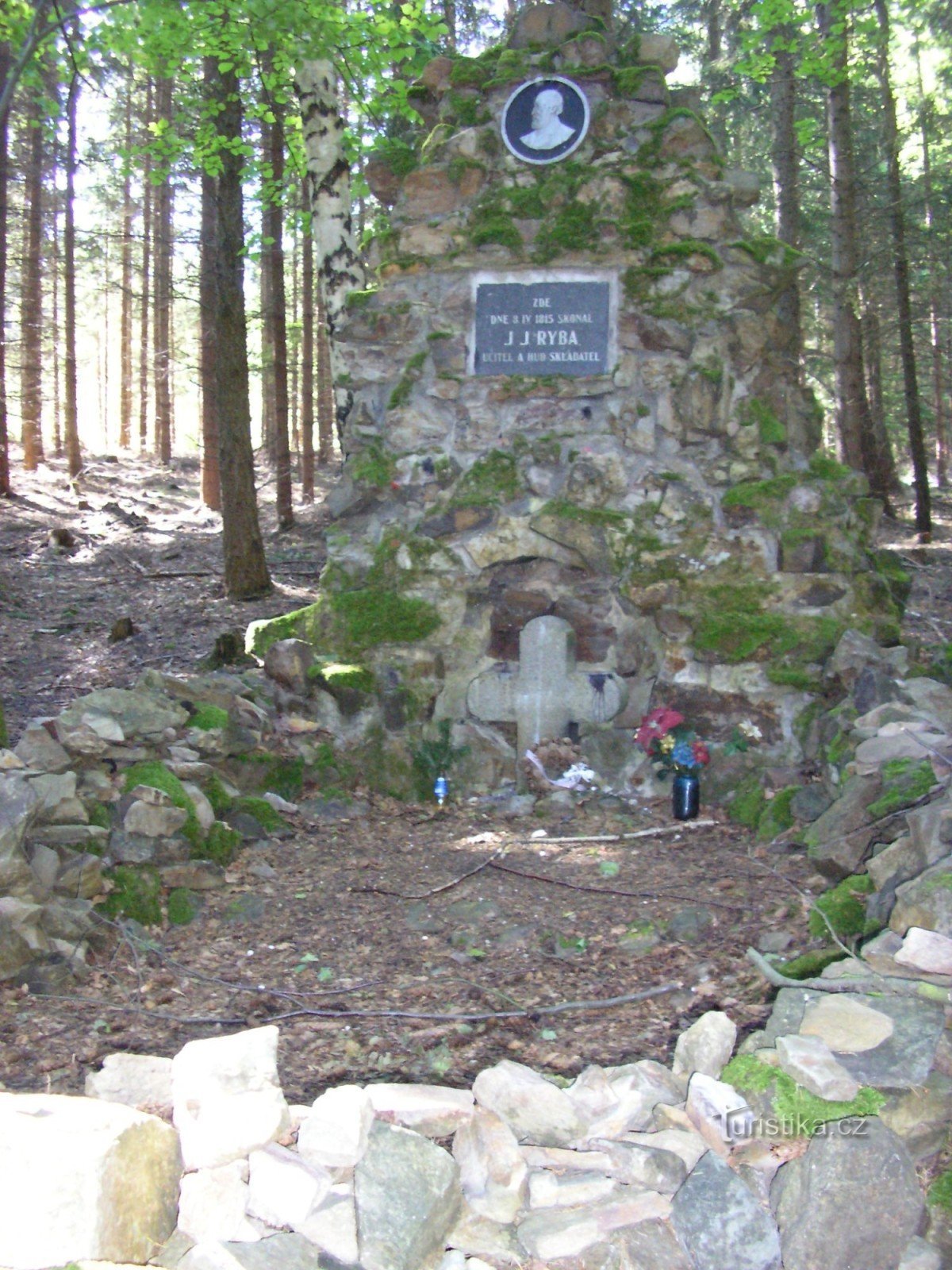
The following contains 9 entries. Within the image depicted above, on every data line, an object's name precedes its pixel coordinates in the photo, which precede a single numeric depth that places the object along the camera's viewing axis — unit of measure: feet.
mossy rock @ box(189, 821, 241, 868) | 15.72
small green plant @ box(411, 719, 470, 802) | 20.88
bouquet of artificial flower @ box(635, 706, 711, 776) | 19.39
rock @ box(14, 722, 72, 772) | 14.67
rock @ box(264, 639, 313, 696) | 20.80
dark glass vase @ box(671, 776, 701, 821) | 19.16
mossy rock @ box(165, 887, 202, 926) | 14.26
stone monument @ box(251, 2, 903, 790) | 20.49
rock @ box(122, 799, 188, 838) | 14.85
